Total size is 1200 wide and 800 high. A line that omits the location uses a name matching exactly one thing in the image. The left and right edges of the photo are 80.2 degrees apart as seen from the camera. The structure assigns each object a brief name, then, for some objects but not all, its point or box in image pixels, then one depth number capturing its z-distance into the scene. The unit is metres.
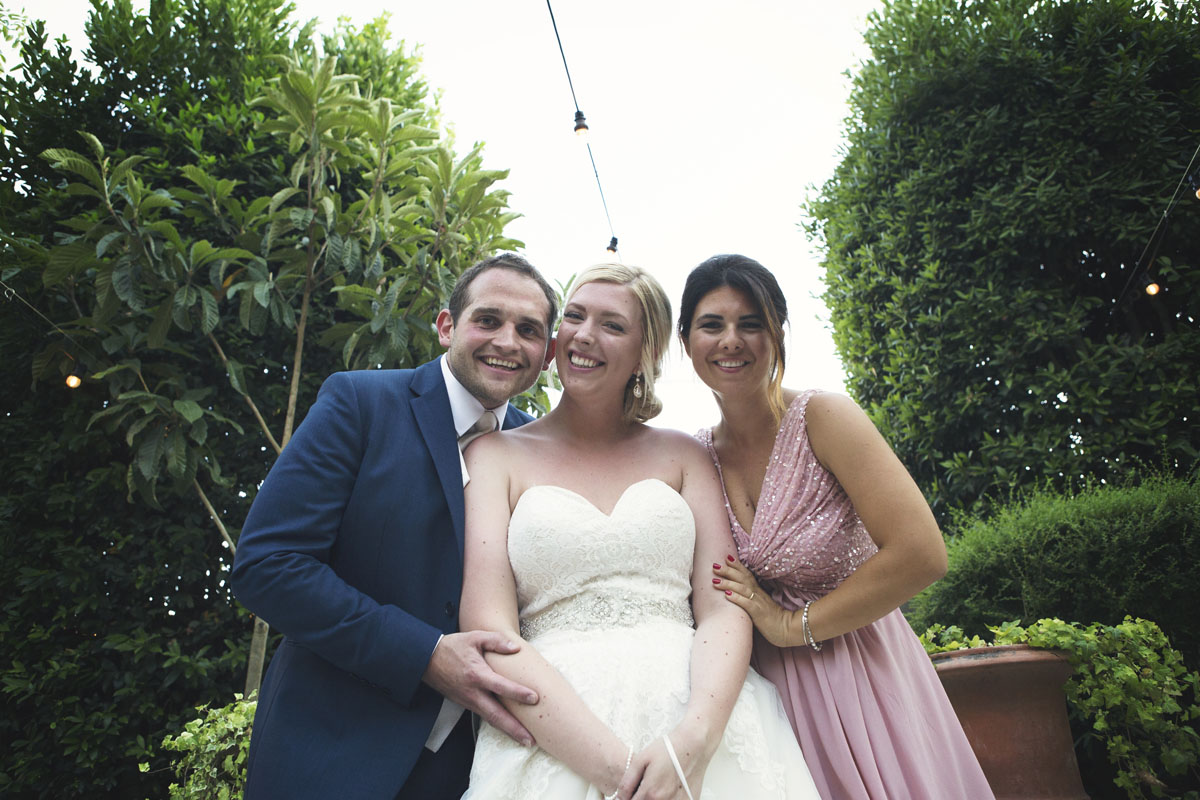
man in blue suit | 1.74
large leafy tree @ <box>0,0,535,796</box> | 3.25
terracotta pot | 2.52
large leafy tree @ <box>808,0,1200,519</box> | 3.89
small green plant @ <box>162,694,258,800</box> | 2.82
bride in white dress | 1.64
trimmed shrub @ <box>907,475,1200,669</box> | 2.83
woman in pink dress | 1.89
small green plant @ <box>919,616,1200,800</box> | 2.53
